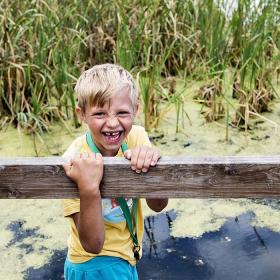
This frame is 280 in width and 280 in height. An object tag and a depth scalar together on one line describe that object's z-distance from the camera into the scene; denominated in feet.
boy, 3.67
